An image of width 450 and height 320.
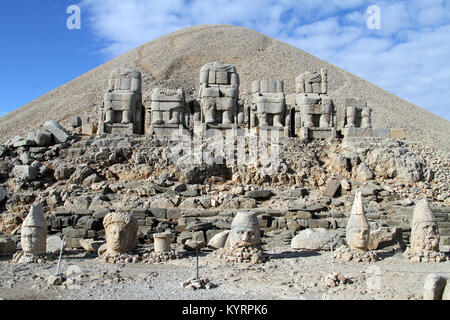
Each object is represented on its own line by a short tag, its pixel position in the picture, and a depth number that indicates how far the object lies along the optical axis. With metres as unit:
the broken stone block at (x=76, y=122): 17.17
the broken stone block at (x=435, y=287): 5.31
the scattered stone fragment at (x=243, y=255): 8.09
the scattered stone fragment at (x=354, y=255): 8.27
